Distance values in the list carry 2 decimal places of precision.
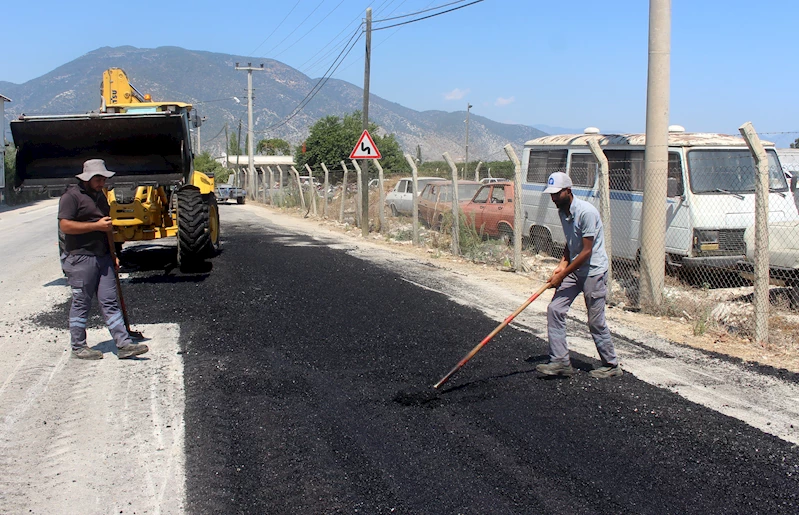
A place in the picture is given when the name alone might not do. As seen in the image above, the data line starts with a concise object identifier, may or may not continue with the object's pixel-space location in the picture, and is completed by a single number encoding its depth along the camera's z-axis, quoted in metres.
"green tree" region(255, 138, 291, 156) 114.31
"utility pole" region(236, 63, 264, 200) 45.54
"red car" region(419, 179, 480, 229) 16.59
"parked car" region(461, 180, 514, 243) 13.94
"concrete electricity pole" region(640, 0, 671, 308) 8.38
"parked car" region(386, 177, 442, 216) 21.67
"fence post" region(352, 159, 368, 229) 20.02
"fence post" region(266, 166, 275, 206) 35.31
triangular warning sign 17.42
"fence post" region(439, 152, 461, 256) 12.62
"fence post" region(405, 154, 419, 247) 14.40
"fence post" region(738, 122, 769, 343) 6.74
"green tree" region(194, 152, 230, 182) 58.58
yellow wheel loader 10.47
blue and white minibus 9.50
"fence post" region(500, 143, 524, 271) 10.87
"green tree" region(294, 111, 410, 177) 52.22
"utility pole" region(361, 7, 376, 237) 18.88
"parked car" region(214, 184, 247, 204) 39.62
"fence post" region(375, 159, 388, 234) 18.01
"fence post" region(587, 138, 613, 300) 8.70
